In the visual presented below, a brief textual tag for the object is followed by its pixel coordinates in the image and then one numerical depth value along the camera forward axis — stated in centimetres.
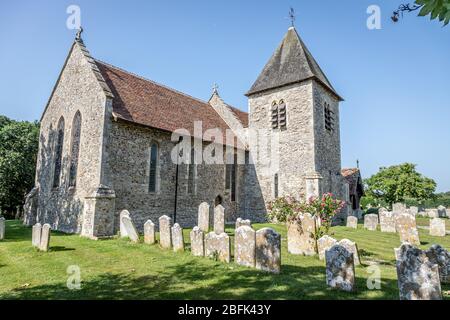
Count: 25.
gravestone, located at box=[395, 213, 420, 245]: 1245
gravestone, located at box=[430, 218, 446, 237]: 1605
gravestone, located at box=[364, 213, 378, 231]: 1761
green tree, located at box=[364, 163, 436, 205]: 3450
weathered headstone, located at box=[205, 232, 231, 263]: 827
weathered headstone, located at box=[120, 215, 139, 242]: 1142
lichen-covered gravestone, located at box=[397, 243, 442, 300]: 478
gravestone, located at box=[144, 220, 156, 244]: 1096
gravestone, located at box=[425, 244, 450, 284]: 656
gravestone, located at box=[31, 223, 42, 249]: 1032
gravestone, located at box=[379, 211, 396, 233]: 1703
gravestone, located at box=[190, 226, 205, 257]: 900
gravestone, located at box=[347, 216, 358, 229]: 1834
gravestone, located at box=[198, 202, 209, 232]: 1462
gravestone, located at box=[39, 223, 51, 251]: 993
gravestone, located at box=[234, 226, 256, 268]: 761
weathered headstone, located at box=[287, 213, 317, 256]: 925
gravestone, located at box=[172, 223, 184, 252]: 967
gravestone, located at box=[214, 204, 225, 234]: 1327
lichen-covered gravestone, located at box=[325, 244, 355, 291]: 573
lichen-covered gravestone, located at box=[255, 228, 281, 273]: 711
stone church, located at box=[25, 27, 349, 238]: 1420
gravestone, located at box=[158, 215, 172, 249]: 1023
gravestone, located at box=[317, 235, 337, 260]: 804
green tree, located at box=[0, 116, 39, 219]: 2517
